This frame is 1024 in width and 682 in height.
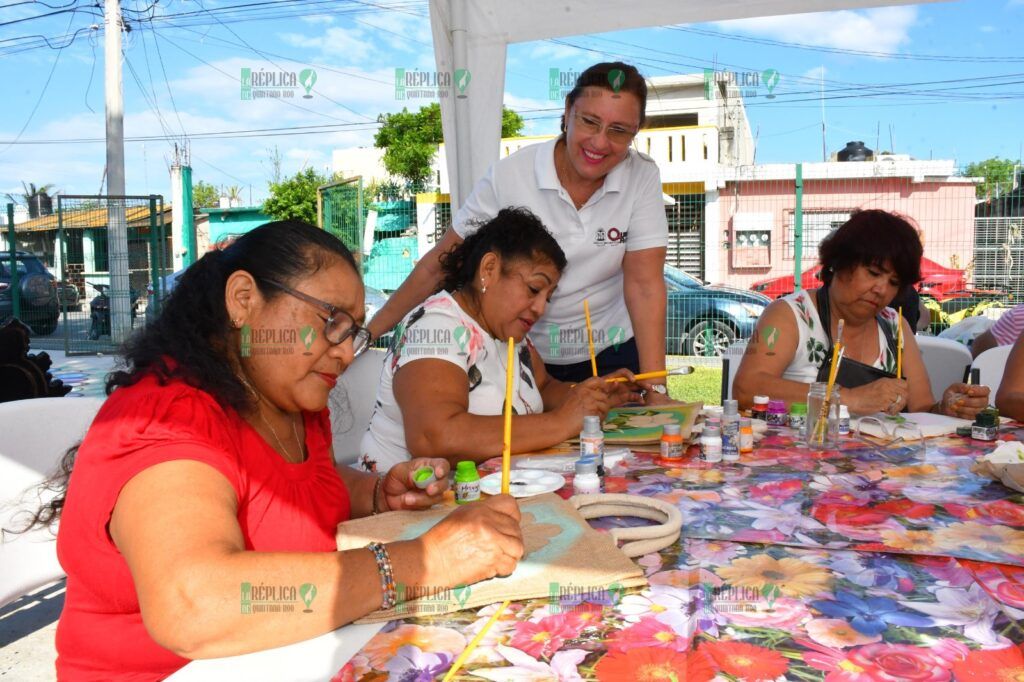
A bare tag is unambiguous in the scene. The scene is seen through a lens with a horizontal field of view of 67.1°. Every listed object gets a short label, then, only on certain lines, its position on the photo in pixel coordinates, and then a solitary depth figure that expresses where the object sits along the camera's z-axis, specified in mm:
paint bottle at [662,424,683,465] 1978
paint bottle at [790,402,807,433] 2322
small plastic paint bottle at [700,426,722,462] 1940
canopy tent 3529
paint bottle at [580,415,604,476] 1791
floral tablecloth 935
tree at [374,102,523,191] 22938
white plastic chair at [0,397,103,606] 1847
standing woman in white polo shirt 2764
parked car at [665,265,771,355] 8969
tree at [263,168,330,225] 23000
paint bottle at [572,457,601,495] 1621
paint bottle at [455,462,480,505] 1563
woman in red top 976
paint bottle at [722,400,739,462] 1973
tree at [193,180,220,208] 41625
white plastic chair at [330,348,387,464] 2684
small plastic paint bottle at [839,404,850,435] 2271
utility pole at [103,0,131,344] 10430
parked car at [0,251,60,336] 11406
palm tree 12166
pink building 10414
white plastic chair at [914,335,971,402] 3924
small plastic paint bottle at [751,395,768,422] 2449
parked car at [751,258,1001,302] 8883
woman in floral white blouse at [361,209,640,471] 1926
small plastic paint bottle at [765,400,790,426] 2459
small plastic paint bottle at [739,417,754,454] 2061
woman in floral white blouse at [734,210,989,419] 2748
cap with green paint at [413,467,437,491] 1544
